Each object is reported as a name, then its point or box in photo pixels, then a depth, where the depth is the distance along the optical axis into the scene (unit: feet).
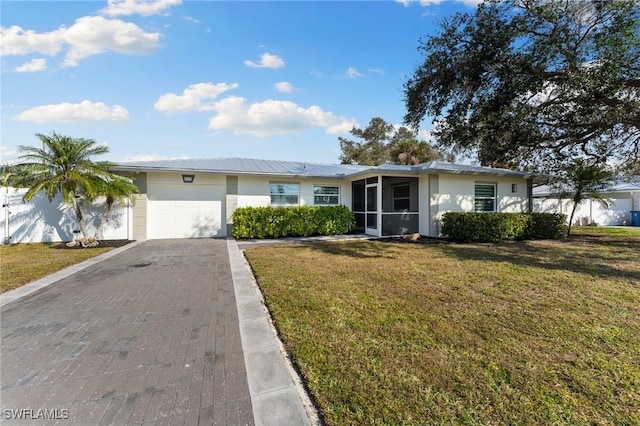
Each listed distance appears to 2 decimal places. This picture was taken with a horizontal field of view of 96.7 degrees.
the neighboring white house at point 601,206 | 62.59
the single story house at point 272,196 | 36.96
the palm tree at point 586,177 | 40.12
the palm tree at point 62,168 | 29.99
